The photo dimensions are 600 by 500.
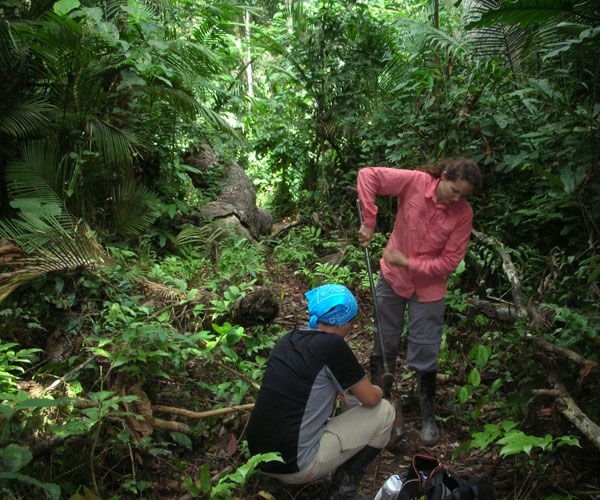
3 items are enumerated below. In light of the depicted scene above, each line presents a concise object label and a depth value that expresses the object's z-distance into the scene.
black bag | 2.45
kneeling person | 2.76
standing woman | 3.54
